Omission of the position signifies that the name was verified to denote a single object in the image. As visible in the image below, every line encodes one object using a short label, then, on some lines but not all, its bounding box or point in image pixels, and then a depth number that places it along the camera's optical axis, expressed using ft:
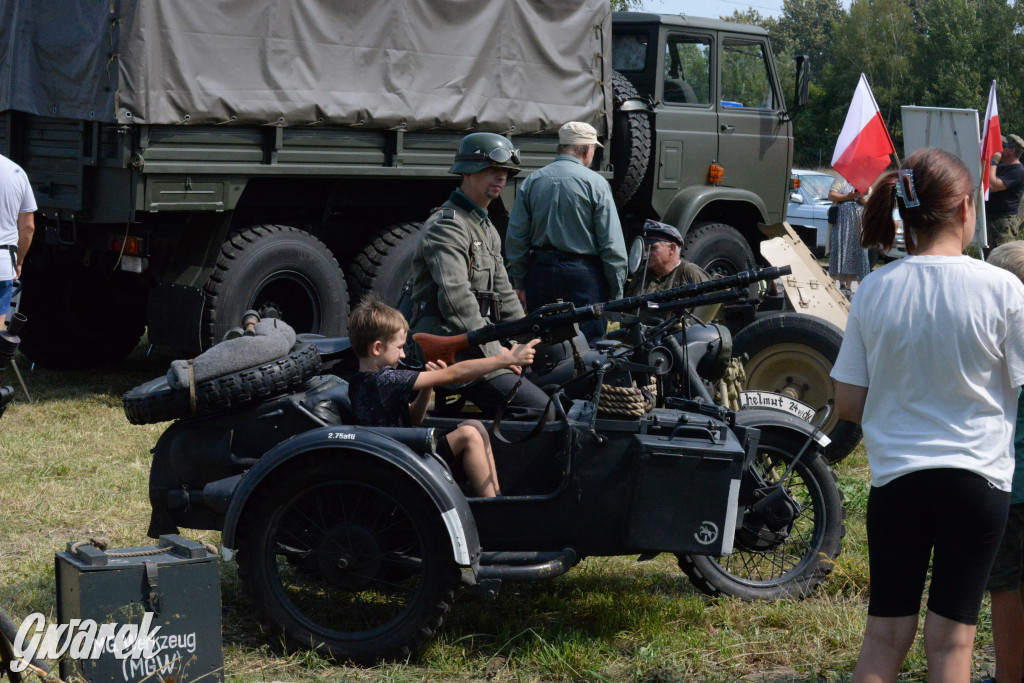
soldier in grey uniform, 14.46
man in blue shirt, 21.43
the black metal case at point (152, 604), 10.75
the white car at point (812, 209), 57.62
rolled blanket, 13.38
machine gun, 13.17
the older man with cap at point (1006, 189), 35.65
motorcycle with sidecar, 12.79
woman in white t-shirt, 9.17
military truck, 24.03
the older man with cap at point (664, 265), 19.39
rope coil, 13.46
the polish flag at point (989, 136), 33.42
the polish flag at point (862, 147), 33.96
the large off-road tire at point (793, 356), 21.68
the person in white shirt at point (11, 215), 22.45
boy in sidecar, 13.50
